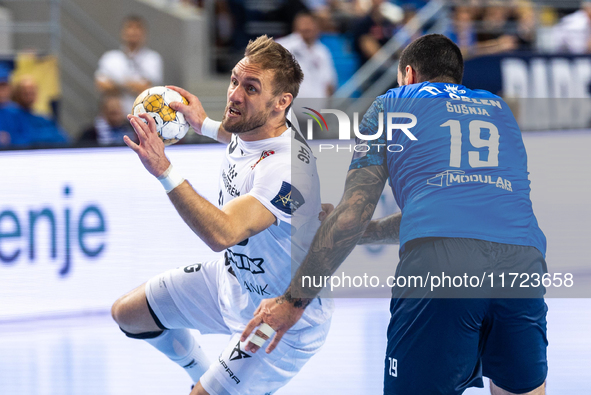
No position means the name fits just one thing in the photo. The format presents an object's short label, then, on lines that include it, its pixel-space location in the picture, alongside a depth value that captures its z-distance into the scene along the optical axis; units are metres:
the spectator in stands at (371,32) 18.07
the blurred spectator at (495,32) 19.17
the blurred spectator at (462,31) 18.84
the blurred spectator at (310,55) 16.50
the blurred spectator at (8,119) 14.18
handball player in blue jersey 5.41
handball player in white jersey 5.91
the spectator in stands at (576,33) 19.98
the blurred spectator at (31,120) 14.53
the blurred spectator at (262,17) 18.62
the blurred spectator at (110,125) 14.83
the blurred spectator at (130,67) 16.55
